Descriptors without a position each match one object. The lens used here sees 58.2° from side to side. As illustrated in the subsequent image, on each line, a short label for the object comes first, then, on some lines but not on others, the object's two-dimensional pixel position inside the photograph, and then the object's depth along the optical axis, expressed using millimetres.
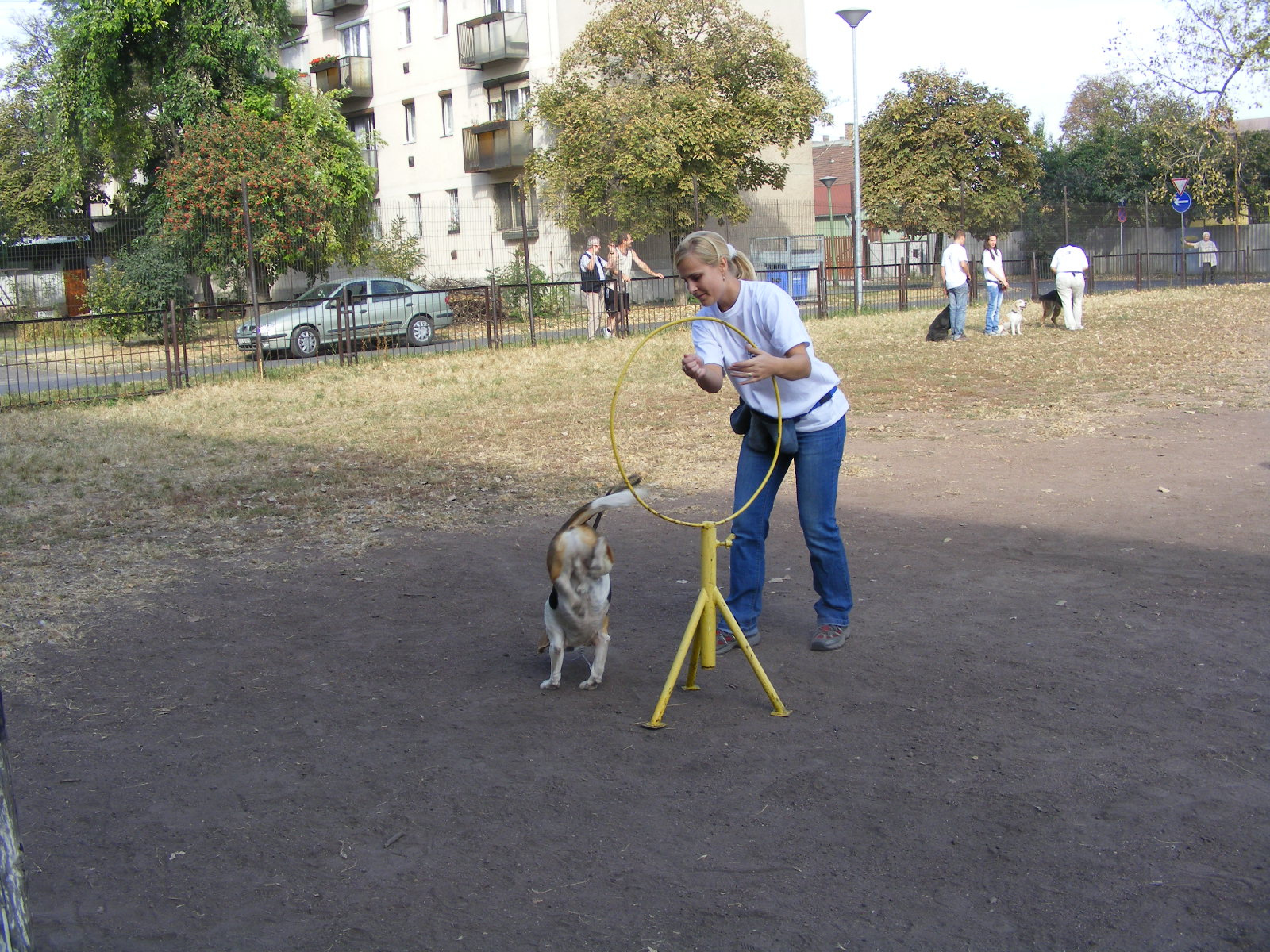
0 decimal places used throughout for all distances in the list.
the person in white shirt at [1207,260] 34156
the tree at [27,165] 43094
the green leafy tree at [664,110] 31812
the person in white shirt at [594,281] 21188
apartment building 36062
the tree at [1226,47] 31094
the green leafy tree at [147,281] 29078
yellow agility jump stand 4340
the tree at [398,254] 33625
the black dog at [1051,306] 21266
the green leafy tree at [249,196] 28297
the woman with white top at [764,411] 4547
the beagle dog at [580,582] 4477
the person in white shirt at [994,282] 20016
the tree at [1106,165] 49562
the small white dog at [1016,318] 19938
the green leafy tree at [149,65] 30484
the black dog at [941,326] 19203
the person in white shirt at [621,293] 21234
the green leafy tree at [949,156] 42062
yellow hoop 4251
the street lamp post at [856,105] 30250
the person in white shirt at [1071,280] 19969
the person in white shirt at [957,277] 19062
